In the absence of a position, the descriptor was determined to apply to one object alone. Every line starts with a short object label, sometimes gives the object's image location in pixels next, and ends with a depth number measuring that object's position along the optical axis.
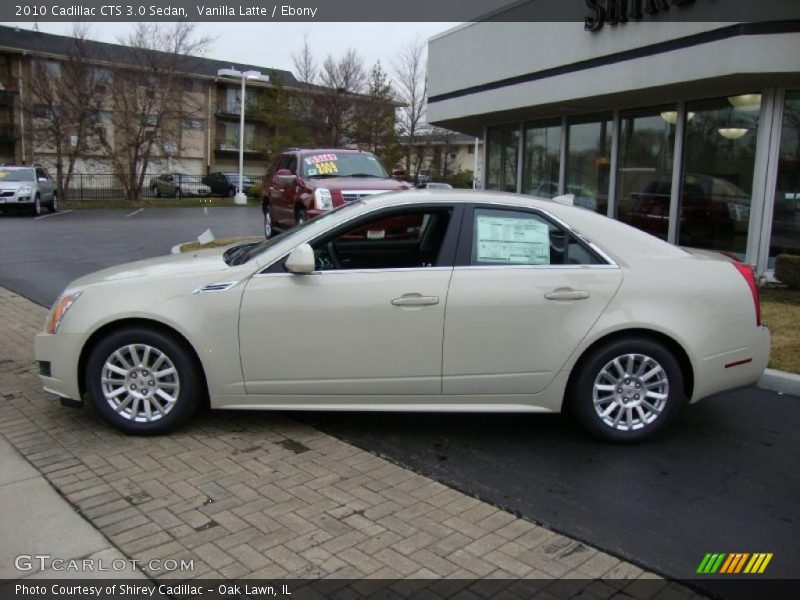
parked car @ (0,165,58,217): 23.53
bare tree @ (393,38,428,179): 41.88
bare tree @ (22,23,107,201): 31.27
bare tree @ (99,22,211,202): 31.72
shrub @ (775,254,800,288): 9.79
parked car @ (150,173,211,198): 40.73
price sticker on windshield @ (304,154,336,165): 12.30
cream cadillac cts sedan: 4.57
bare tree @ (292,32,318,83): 39.81
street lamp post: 32.91
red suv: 11.23
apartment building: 33.53
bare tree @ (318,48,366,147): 37.22
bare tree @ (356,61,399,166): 36.62
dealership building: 10.44
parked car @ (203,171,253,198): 41.97
